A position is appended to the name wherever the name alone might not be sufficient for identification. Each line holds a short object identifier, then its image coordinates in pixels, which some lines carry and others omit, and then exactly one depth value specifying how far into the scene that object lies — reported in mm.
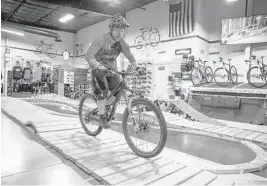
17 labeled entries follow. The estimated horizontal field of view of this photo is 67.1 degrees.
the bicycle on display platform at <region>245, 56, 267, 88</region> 7170
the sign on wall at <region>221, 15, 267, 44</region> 7879
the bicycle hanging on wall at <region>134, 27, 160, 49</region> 10789
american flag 9242
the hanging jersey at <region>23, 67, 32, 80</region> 14023
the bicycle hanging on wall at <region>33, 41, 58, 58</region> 16062
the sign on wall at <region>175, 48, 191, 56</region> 9398
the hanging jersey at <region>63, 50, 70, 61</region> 16984
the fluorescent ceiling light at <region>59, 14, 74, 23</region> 12249
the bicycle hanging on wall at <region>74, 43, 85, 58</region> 16969
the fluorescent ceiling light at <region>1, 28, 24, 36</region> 12802
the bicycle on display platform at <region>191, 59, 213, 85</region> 9055
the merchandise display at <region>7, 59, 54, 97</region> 13820
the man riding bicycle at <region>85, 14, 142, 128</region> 2750
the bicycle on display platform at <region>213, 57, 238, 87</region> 8344
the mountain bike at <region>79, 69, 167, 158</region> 2238
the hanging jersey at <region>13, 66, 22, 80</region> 13720
